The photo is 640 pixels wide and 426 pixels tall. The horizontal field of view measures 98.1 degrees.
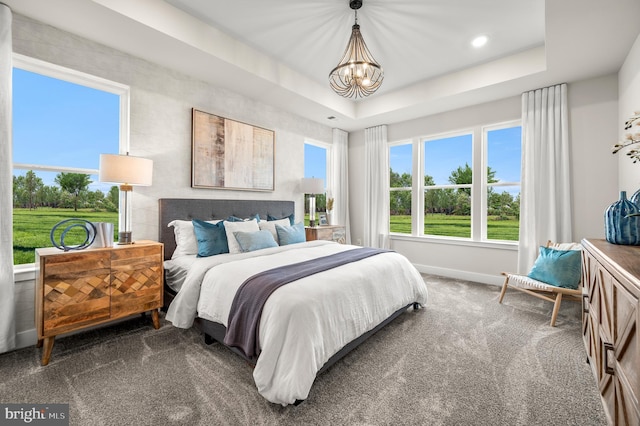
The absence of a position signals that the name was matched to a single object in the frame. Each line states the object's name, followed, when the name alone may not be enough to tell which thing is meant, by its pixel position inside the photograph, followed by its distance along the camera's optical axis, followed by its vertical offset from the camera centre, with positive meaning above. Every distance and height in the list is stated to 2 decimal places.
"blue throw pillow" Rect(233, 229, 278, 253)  2.97 -0.31
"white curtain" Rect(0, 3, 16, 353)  2.12 +0.14
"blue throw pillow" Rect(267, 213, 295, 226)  4.09 -0.08
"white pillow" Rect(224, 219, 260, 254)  2.98 -0.19
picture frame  3.46 +0.80
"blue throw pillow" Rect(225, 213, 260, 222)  3.41 -0.08
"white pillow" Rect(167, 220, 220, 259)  2.96 -0.30
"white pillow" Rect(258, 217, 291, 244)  3.57 -0.17
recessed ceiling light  3.09 +1.95
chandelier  2.59 +1.37
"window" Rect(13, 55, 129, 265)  2.46 +0.64
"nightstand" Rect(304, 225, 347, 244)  4.50 -0.34
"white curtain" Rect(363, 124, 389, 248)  5.29 +0.49
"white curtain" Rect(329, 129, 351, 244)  5.60 +0.67
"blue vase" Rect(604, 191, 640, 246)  1.82 -0.07
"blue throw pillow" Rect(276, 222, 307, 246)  3.52 -0.29
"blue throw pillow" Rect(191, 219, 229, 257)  2.81 -0.27
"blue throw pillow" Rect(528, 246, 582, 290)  2.89 -0.59
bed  1.63 -0.65
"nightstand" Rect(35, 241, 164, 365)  2.04 -0.61
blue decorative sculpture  2.31 -0.16
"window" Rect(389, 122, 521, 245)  4.22 +0.47
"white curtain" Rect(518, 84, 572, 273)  3.53 +0.53
